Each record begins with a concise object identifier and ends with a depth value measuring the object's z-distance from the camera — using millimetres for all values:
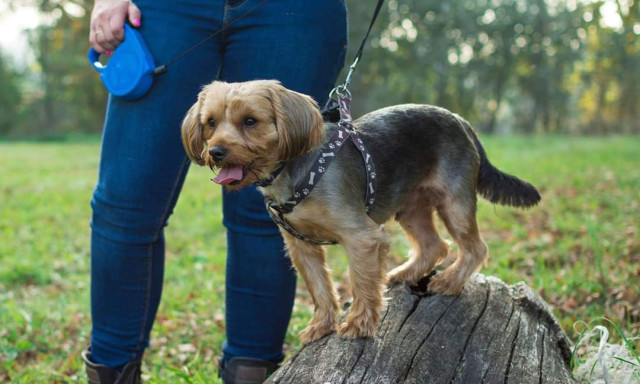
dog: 2611
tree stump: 2525
